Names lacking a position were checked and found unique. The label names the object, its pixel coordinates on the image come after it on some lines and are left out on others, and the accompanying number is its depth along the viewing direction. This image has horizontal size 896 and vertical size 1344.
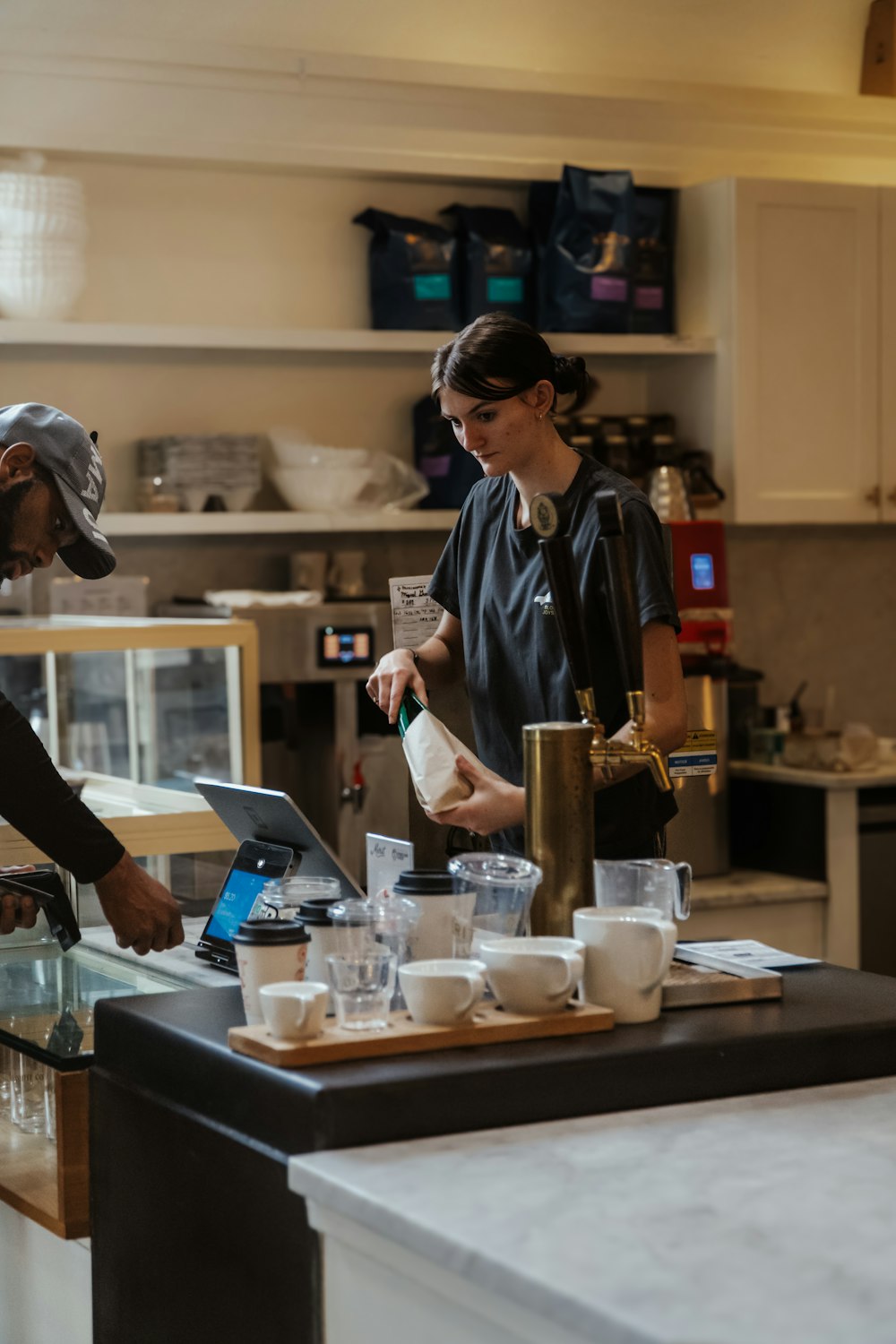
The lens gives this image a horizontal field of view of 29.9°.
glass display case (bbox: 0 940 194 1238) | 1.83
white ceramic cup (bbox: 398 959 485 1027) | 1.48
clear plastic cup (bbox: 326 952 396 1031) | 1.48
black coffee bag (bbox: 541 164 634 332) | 4.53
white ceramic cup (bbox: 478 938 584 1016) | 1.51
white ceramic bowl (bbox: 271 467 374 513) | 4.33
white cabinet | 4.67
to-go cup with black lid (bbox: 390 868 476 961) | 1.61
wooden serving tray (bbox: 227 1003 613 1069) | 1.43
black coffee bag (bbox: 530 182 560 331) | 4.62
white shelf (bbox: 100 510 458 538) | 4.14
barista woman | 2.07
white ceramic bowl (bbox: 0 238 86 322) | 4.03
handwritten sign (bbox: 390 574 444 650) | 2.42
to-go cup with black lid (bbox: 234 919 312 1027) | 1.53
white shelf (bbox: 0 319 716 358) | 4.07
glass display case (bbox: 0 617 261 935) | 3.30
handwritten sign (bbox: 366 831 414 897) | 1.87
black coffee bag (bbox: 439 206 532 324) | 4.52
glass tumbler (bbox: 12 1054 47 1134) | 2.09
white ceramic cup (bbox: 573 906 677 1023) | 1.55
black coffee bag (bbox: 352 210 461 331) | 4.46
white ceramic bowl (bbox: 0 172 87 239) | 3.98
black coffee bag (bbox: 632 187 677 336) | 4.71
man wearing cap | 2.20
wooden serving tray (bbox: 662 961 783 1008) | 1.65
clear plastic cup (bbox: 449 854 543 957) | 1.62
